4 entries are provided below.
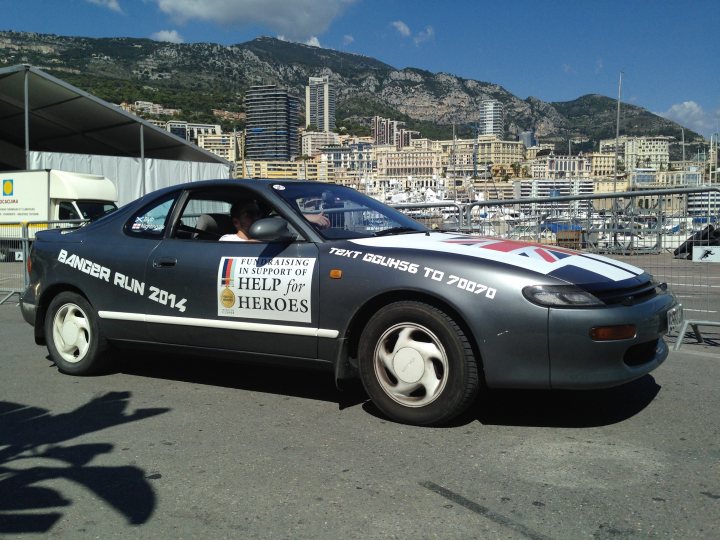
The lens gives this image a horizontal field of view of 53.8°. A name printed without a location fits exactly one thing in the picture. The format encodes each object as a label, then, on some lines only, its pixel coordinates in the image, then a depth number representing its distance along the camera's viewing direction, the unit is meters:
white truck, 19.83
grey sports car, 3.68
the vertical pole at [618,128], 44.50
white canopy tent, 25.41
